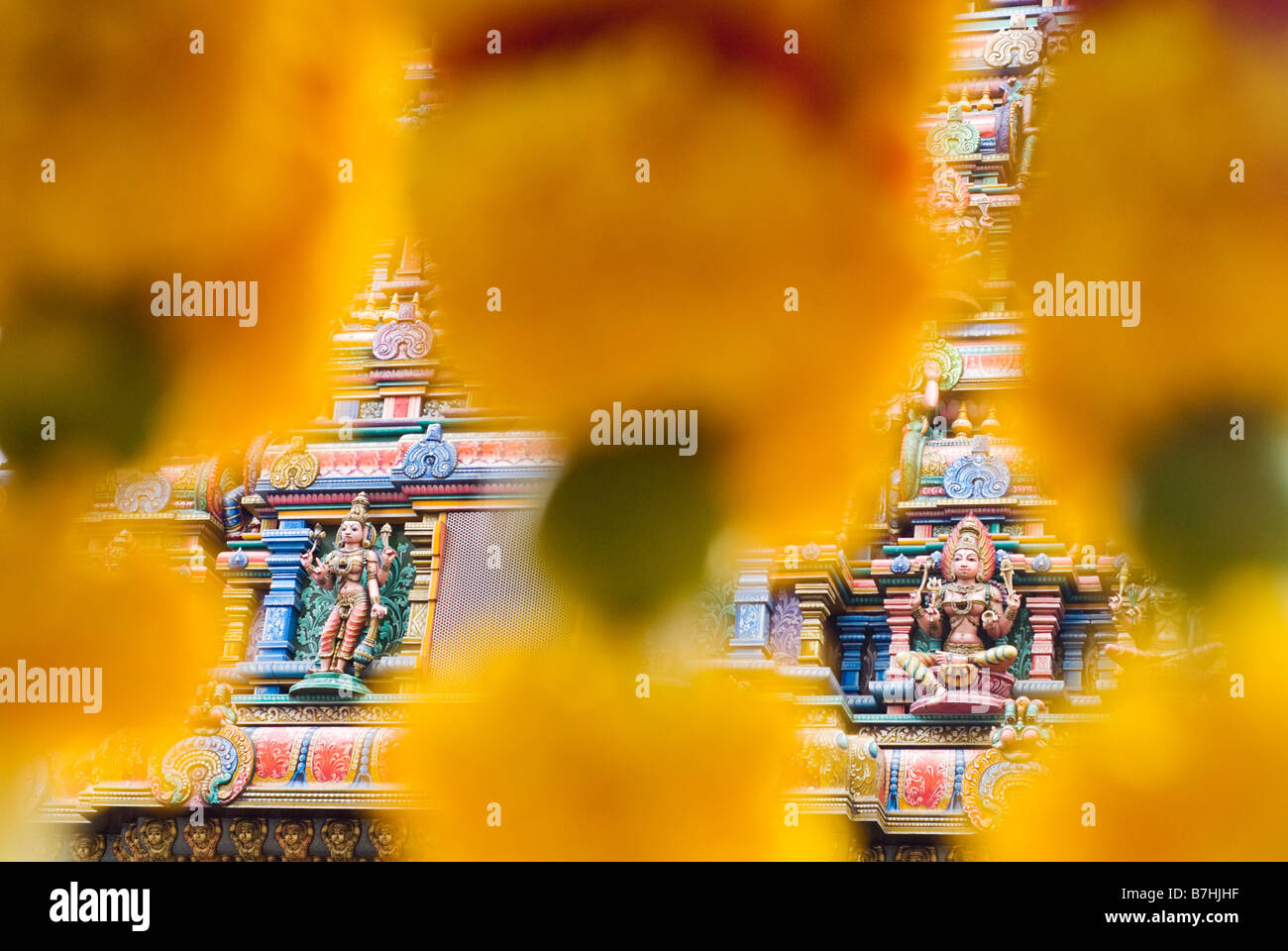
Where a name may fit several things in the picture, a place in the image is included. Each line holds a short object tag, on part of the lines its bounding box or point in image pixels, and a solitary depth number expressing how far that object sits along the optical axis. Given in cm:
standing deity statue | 1036
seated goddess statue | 981
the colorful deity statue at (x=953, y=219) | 1030
